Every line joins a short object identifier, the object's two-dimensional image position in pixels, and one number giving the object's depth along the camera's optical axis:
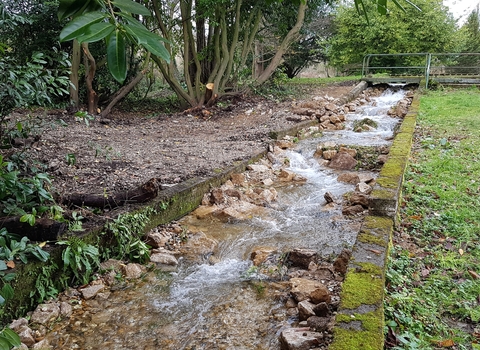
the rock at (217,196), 4.63
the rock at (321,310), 2.46
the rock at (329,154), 6.45
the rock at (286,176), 5.71
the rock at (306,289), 2.61
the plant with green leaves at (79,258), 2.81
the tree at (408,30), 16.62
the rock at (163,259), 3.40
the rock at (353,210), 4.27
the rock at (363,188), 4.65
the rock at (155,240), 3.61
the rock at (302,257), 3.27
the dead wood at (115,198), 3.48
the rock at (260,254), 3.38
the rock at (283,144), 7.20
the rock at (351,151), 6.40
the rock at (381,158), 5.90
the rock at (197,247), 3.56
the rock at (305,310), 2.45
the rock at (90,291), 2.81
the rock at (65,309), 2.62
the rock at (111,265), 3.11
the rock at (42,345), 2.29
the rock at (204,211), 4.34
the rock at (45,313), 2.50
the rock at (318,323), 2.29
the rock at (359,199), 4.37
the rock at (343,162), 6.09
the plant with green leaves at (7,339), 1.13
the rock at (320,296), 2.60
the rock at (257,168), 5.81
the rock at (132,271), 3.13
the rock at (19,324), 2.36
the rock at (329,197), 4.68
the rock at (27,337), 2.29
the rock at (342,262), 3.03
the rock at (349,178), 5.39
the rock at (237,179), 5.28
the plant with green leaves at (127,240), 3.28
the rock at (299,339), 2.15
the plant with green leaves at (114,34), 0.78
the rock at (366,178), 5.14
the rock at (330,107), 9.94
